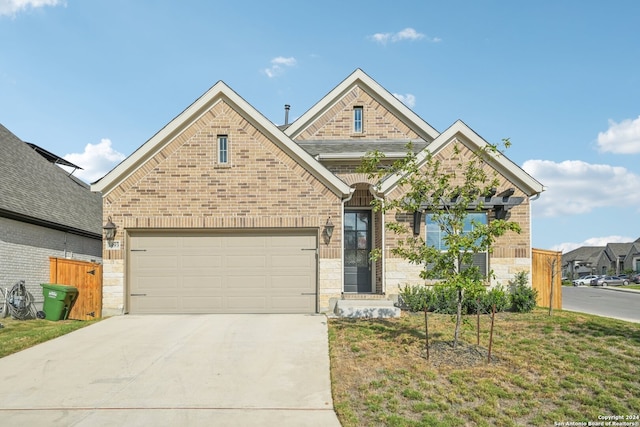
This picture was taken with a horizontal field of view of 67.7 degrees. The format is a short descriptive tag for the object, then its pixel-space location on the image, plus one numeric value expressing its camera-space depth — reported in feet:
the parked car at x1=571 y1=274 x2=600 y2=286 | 173.03
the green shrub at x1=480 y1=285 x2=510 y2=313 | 40.50
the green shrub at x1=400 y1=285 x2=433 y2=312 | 40.68
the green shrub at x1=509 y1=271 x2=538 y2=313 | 41.24
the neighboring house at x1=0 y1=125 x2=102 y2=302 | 46.70
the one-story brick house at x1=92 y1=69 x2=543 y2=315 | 41.06
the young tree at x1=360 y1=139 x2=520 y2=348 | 26.11
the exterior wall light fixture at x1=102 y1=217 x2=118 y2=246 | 40.60
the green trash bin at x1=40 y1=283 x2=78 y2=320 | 41.96
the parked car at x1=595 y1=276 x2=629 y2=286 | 164.86
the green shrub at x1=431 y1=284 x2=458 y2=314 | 40.51
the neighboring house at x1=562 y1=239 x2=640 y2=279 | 215.31
